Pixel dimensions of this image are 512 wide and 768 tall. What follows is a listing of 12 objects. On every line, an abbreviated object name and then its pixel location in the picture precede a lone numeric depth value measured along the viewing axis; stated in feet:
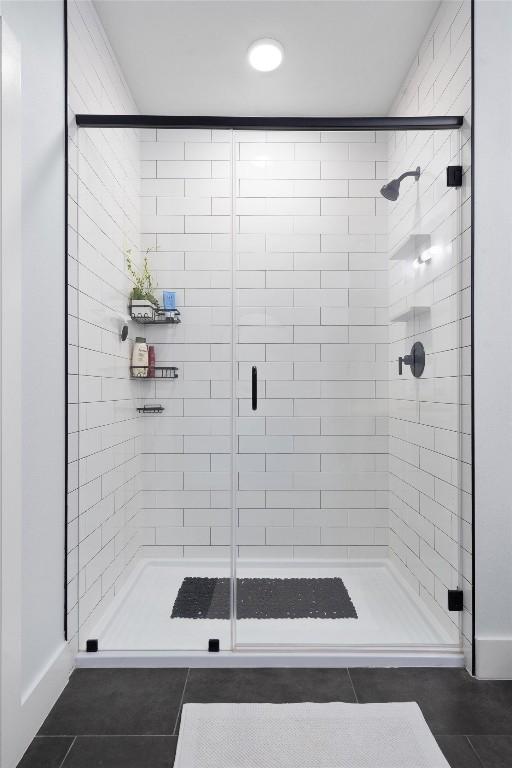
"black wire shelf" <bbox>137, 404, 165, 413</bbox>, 7.11
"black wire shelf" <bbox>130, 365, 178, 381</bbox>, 7.07
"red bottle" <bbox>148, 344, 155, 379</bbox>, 7.10
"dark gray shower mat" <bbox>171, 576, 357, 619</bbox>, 6.84
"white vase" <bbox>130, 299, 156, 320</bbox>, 7.04
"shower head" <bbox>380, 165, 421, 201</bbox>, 6.87
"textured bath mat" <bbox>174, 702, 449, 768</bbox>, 4.76
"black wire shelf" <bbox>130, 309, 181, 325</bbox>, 6.98
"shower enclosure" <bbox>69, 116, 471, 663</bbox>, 6.81
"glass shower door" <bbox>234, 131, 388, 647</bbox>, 6.82
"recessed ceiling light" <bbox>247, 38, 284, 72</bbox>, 8.04
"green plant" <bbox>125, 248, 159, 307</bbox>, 7.00
